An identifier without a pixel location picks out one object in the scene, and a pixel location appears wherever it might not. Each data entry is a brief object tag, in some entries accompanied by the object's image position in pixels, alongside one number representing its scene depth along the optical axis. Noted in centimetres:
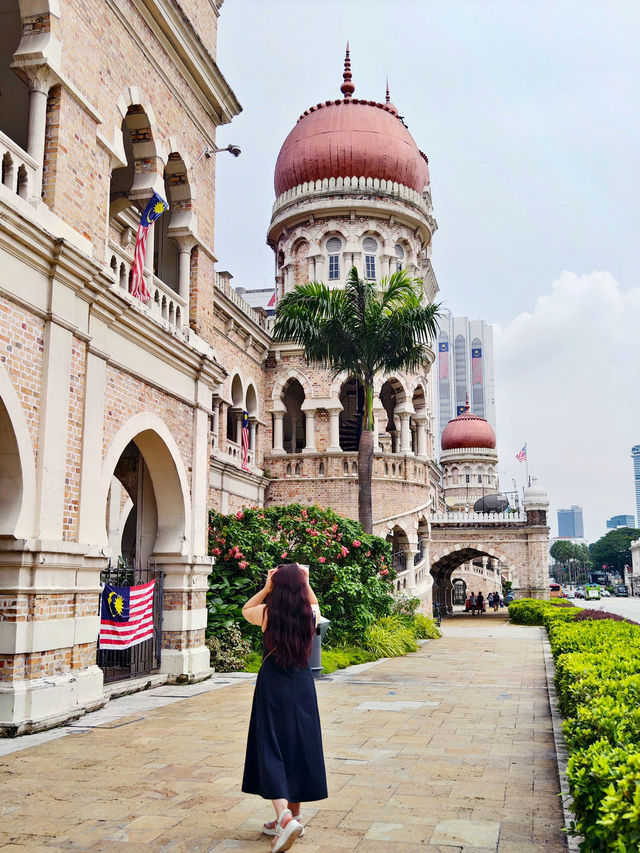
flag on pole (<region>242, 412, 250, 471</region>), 2228
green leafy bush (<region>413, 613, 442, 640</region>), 2097
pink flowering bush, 1416
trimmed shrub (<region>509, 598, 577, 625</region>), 2803
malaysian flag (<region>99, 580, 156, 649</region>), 1028
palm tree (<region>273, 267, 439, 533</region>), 1795
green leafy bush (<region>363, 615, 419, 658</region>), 1620
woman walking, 475
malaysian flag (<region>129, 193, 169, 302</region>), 1076
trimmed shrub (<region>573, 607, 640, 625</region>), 1846
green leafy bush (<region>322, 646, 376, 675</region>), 1377
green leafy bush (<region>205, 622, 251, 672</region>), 1294
